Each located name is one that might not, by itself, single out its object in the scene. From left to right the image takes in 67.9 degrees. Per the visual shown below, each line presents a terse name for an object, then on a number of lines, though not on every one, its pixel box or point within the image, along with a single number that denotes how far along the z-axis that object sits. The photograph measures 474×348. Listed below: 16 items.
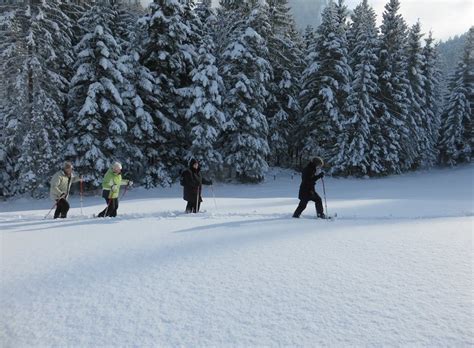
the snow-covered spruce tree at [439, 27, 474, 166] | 37.59
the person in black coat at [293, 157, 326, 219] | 10.02
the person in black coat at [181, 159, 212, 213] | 11.35
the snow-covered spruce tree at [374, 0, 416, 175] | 31.36
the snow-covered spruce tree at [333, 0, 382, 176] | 29.48
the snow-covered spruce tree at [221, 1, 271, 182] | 25.30
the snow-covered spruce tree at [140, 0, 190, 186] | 23.41
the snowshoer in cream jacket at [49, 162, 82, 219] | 10.27
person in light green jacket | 10.63
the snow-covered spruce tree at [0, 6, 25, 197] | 21.48
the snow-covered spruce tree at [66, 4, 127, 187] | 20.98
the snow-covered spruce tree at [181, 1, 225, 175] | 23.45
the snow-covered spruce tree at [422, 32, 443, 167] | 37.91
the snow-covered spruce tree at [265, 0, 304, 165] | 31.72
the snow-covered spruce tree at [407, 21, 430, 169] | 34.41
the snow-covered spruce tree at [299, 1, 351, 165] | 29.92
